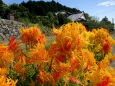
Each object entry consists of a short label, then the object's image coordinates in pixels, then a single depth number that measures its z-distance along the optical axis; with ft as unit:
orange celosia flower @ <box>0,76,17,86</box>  1.88
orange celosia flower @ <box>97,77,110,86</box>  2.31
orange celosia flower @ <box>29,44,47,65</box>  2.46
